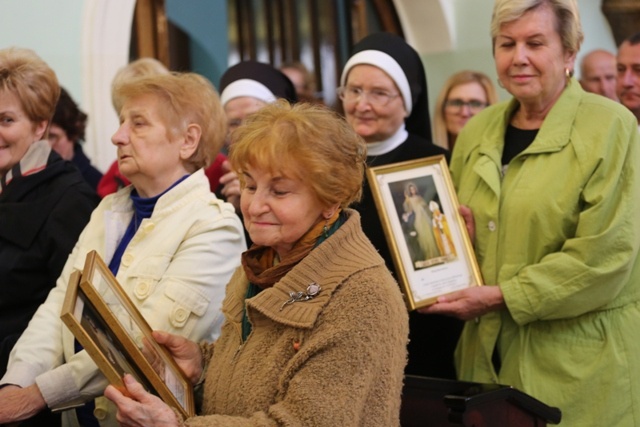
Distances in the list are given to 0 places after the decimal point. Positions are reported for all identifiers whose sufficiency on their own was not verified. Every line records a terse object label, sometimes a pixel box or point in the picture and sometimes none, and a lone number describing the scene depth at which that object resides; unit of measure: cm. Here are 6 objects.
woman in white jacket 286
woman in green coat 316
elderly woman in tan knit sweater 219
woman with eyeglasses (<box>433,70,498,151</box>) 565
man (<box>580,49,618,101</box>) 623
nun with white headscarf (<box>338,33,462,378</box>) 372
